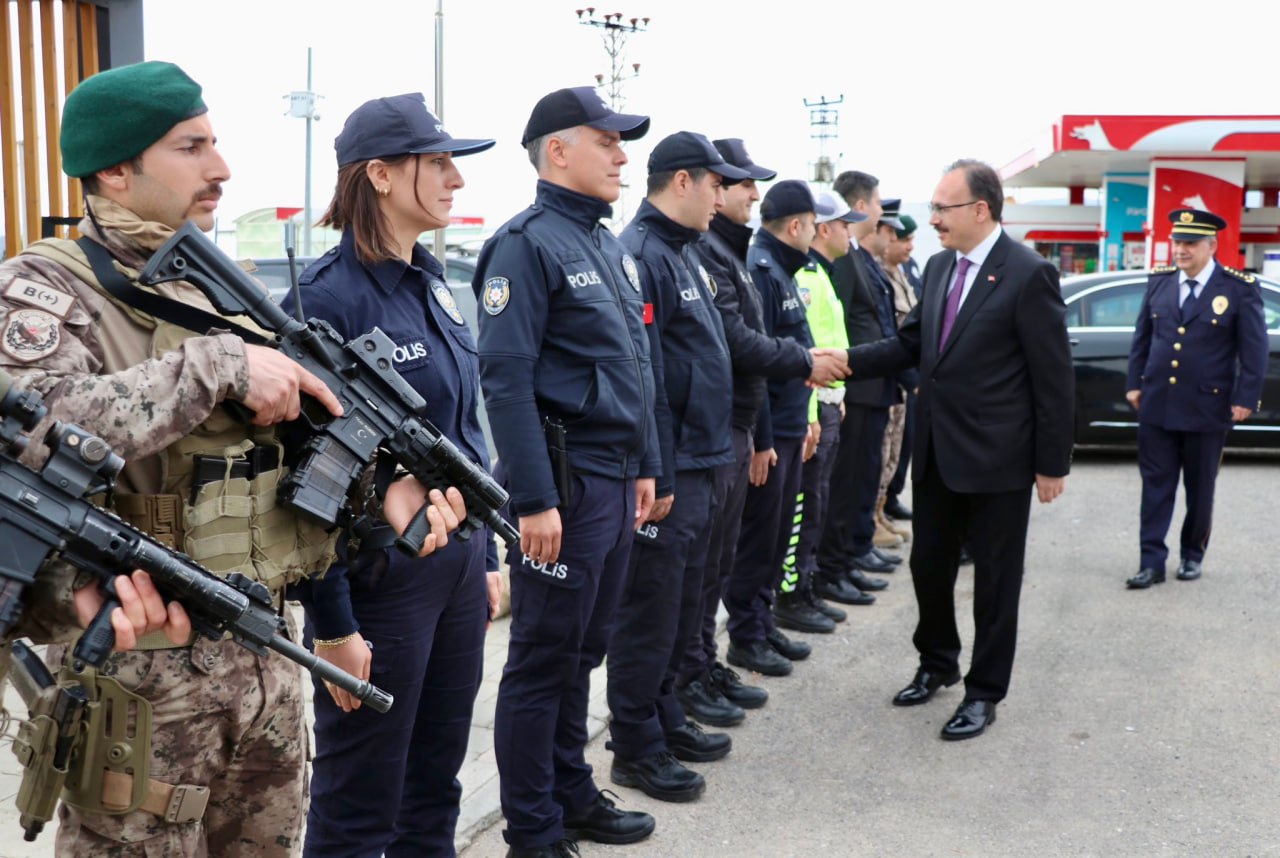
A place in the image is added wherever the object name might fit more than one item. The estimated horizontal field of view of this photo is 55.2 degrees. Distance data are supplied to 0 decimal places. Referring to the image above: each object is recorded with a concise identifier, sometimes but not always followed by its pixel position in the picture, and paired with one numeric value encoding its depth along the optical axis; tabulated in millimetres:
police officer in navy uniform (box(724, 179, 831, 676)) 5492
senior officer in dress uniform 7191
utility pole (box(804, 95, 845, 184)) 42781
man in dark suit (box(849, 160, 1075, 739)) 4738
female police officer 2568
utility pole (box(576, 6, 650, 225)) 28781
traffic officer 6238
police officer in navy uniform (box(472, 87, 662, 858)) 3336
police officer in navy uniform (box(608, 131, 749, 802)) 4105
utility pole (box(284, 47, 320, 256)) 18234
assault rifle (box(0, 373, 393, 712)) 1771
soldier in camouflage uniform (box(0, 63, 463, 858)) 1885
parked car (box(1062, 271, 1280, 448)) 10844
